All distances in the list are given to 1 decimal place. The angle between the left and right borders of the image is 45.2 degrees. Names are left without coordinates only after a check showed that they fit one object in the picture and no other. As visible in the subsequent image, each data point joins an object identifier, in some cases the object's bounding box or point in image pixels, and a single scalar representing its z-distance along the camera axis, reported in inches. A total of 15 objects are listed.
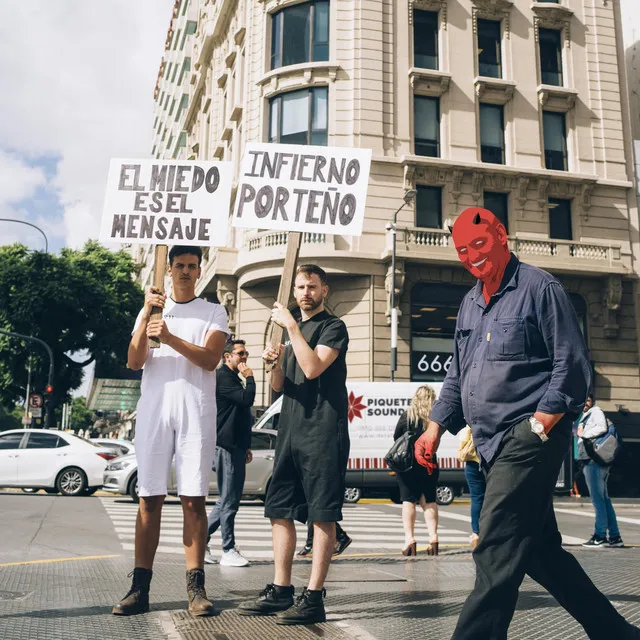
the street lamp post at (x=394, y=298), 904.9
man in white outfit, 177.0
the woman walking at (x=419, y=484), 329.1
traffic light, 1257.2
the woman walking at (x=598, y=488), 371.9
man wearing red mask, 121.9
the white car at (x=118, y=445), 894.4
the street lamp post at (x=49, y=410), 1252.2
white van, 672.4
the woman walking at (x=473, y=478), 326.0
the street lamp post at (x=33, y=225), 1329.0
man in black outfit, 169.0
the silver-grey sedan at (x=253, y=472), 612.7
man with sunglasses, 274.8
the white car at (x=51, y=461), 651.5
